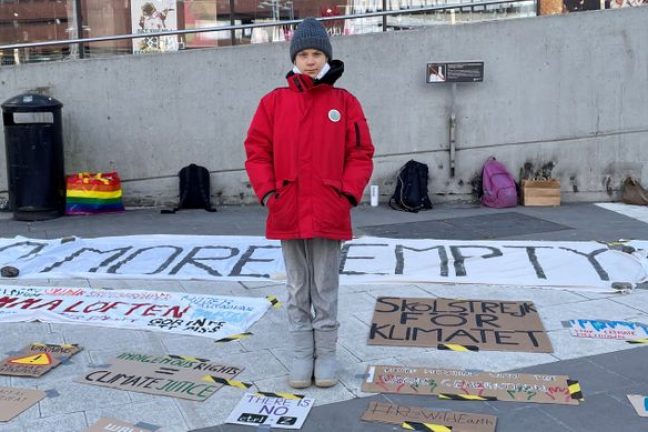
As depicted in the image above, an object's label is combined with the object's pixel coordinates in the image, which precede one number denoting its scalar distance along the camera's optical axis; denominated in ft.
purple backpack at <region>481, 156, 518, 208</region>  33.91
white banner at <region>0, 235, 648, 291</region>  22.39
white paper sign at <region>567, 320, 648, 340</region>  17.54
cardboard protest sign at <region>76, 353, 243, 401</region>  14.78
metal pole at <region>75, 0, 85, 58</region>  35.12
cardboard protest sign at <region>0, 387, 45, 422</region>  13.76
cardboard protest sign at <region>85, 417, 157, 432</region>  13.15
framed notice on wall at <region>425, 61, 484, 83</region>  34.17
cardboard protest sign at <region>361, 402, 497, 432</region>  13.02
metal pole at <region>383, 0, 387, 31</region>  34.99
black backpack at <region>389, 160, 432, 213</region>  33.63
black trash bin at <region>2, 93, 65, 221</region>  31.60
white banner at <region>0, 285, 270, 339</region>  18.62
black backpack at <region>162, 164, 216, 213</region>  33.96
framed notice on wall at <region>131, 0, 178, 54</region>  34.63
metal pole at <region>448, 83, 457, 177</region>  34.68
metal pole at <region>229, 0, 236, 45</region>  34.83
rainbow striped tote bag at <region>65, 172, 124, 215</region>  32.76
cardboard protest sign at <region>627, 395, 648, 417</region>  13.52
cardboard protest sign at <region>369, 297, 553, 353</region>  17.12
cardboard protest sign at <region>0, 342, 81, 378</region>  15.64
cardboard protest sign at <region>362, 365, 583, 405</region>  14.24
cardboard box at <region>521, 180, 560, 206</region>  34.12
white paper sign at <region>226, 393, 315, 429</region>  13.42
